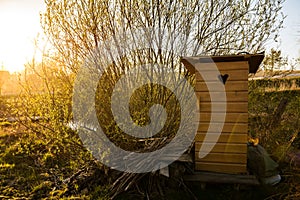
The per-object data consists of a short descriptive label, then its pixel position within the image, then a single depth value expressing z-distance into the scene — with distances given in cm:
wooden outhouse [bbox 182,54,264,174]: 310
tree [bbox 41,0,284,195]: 395
